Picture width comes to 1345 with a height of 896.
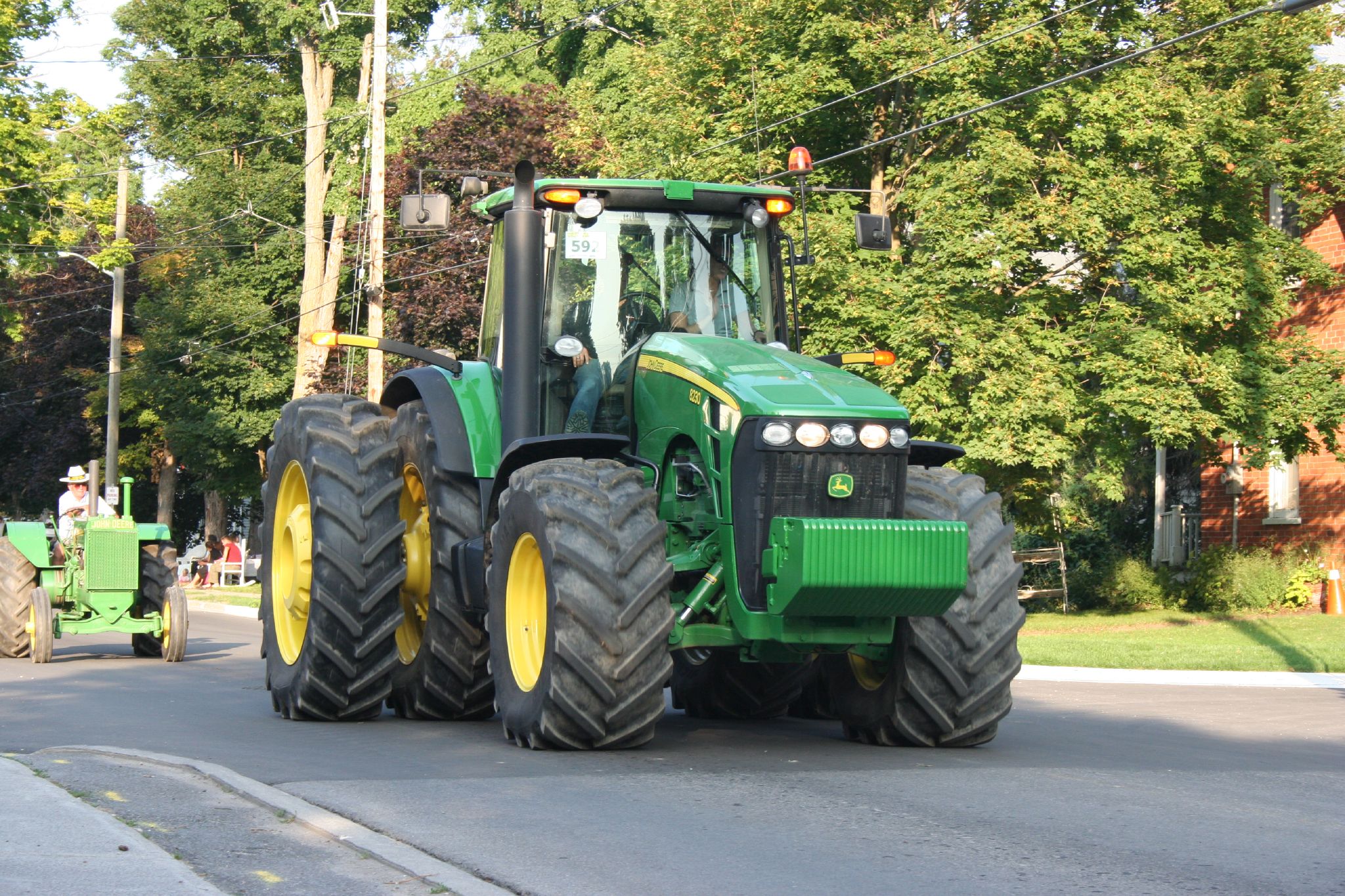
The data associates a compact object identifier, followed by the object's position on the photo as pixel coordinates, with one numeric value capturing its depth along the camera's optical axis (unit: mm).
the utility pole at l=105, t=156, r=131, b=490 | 45500
